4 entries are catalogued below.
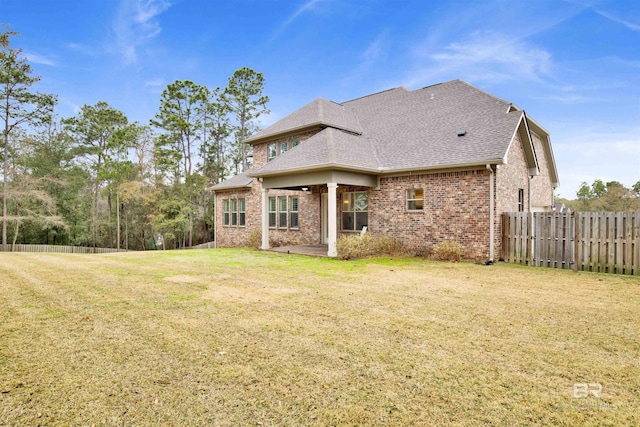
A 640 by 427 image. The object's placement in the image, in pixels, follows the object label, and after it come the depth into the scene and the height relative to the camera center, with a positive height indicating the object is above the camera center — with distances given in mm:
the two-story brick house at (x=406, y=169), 11750 +1482
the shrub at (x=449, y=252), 11570 -1487
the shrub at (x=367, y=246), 12203 -1377
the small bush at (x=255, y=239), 16734 -1503
